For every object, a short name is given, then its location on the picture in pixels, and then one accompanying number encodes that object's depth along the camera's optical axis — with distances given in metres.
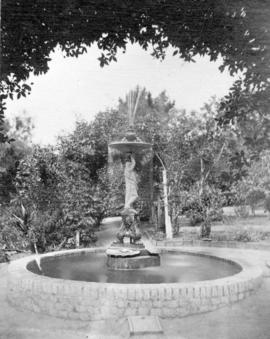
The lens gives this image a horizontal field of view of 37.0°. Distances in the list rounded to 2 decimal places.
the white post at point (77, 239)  13.68
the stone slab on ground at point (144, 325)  4.95
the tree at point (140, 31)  4.29
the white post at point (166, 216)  16.44
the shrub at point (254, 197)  19.33
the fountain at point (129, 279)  5.77
